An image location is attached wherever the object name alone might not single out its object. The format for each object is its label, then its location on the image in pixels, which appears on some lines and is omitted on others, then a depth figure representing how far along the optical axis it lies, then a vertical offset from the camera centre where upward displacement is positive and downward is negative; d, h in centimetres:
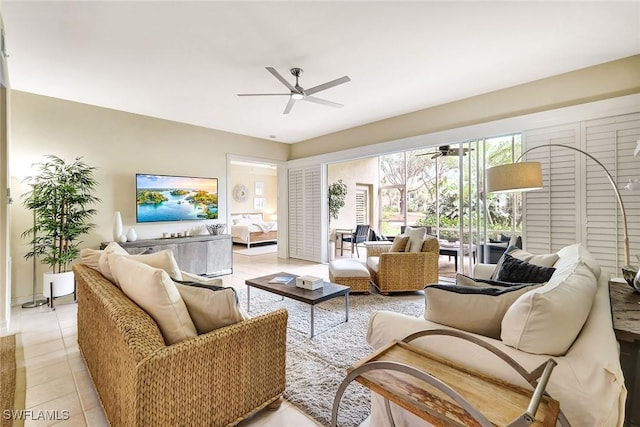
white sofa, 88 -54
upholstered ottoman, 379 -84
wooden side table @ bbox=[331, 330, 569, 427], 85 -61
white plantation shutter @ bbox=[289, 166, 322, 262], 615 -1
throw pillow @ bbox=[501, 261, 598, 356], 104 -40
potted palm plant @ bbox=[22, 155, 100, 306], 345 -2
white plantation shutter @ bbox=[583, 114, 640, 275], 295 +24
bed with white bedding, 811 -55
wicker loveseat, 119 -73
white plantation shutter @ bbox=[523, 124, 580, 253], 329 +18
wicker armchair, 390 -78
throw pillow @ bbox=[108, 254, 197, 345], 139 -44
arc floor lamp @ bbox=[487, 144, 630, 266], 275 +34
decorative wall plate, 981 +69
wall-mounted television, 460 +26
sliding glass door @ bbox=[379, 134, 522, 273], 405 +30
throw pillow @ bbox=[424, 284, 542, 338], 128 -42
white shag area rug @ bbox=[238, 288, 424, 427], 177 -114
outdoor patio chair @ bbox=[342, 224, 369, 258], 722 -56
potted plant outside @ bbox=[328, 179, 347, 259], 786 +34
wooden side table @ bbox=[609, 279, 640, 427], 123 -64
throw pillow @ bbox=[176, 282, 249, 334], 150 -48
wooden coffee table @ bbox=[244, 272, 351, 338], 265 -76
